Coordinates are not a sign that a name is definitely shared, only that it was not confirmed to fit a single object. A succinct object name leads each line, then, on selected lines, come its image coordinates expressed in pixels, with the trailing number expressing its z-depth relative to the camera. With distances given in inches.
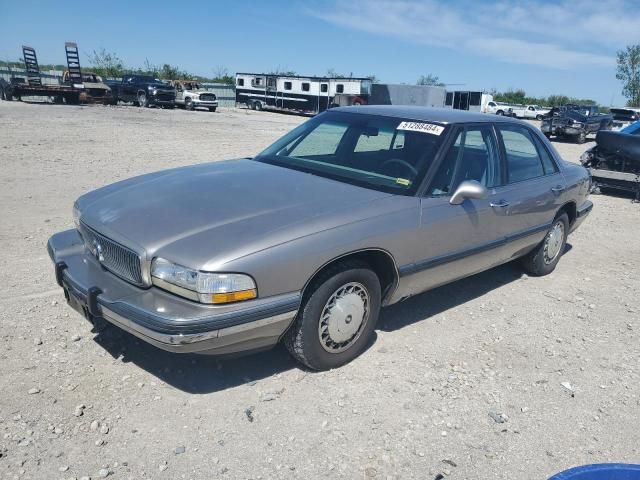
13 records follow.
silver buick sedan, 110.4
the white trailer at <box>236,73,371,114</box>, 1322.6
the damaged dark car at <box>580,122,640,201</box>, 380.5
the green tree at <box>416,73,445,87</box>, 2637.8
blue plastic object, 74.6
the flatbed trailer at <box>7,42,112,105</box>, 1107.9
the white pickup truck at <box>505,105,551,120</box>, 1676.9
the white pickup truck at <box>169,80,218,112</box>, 1275.8
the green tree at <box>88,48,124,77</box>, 1999.3
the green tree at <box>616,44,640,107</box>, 2192.4
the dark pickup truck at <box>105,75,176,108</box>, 1235.9
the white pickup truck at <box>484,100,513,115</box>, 1631.0
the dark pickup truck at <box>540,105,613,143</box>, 882.1
